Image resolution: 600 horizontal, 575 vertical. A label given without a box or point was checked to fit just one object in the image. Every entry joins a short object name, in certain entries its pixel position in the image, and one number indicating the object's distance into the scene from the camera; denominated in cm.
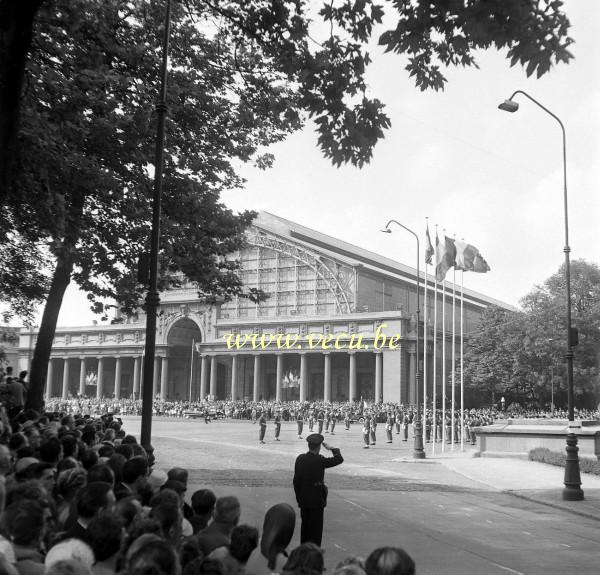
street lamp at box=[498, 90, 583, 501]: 1870
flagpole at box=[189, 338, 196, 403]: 9451
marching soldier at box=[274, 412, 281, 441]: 4244
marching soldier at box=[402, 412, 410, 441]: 4534
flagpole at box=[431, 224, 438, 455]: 3521
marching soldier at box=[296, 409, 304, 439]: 4422
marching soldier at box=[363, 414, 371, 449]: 3777
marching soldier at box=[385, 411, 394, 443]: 4261
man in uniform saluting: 995
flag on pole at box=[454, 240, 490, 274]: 3662
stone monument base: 3219
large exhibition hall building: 8525
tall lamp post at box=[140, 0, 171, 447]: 1255
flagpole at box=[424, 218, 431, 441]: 3438
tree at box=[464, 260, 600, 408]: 6606
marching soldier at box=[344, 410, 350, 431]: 5808
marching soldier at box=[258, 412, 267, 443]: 3959
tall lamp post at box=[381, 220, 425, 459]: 3070
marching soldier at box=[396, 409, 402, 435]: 5228
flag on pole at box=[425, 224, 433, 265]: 3656
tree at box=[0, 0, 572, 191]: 675
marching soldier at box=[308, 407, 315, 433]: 5059
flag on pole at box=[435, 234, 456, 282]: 3584
